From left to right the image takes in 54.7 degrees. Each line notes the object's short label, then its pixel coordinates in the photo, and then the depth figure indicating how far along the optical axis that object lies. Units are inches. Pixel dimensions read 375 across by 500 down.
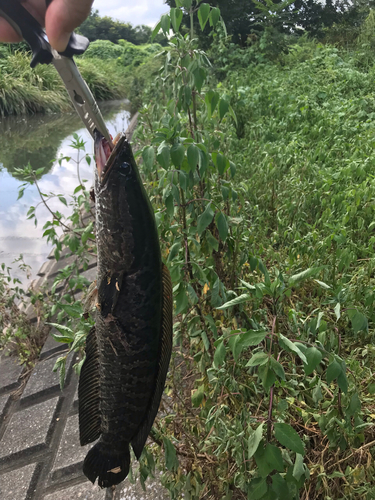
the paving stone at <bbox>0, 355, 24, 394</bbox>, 106.2
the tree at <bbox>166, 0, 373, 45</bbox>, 414.9
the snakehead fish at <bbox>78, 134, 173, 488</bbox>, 36.2
